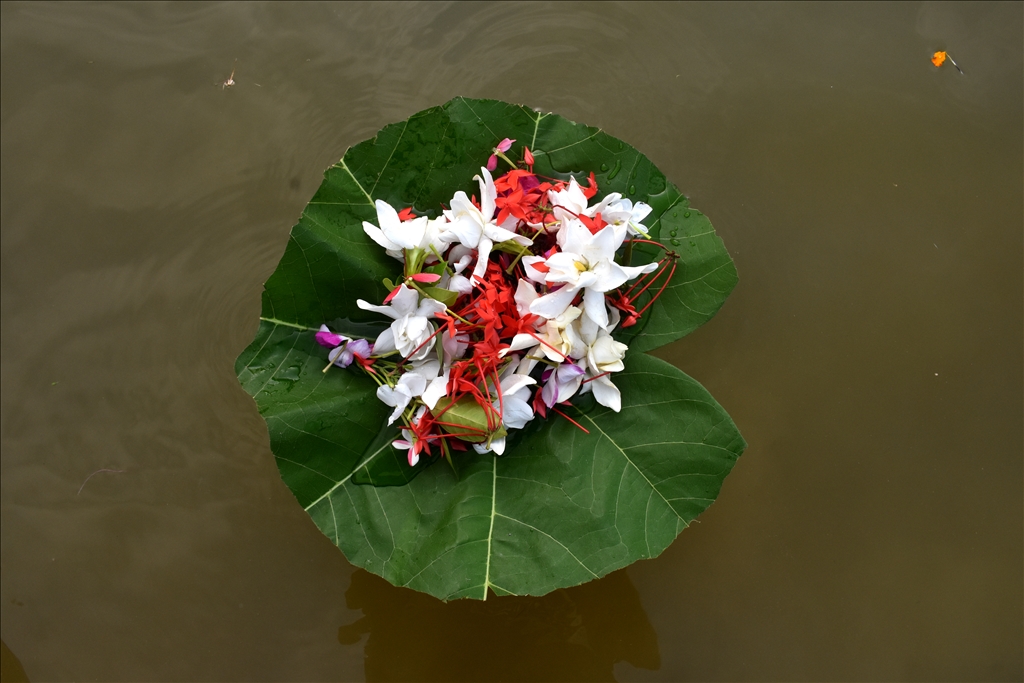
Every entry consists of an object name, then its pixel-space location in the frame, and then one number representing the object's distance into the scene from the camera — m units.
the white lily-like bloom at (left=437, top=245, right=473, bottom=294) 0.95
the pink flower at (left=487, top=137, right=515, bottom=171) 1.01
